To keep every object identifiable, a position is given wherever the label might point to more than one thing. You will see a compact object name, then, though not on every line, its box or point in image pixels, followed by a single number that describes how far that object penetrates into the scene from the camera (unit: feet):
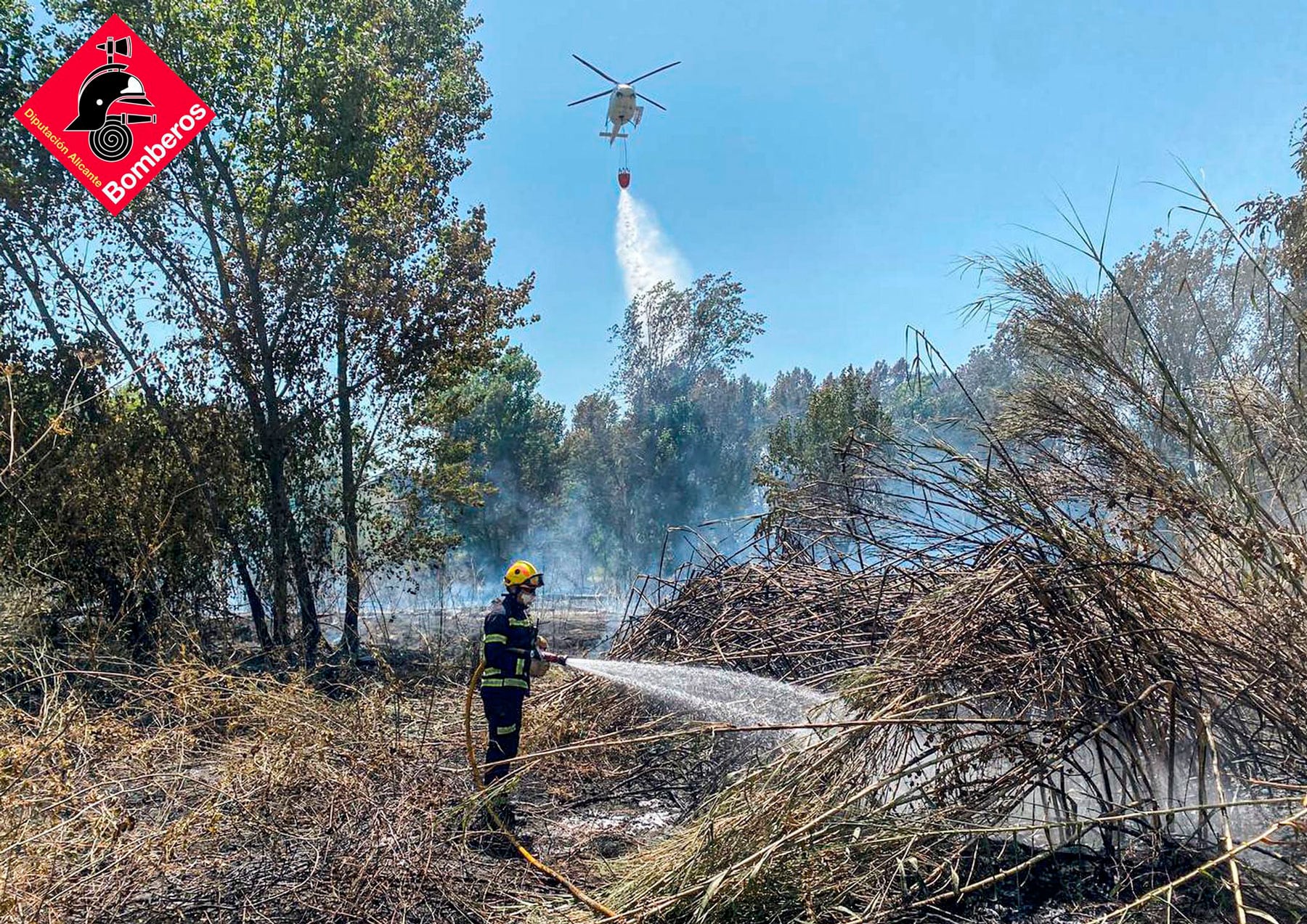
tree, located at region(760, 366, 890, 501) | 68.33
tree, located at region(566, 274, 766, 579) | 127.85
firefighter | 17.11
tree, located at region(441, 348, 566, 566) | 101.45
